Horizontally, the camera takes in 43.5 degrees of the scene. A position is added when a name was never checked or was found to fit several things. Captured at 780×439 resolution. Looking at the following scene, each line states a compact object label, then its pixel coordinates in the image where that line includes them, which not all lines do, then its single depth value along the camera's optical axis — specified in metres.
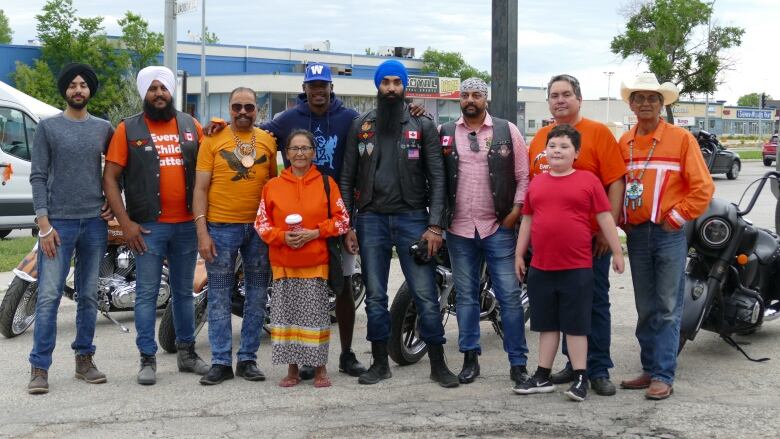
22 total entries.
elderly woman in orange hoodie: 6.12
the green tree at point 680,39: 43.88
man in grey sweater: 6.15
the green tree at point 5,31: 100.24
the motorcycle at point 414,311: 6.77
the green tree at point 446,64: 85.12
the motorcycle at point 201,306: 7.16
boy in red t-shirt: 5.76
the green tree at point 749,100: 146.18
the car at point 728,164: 29.44
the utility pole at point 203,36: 41.47
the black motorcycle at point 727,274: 6.58
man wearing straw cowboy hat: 5.83
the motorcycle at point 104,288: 7.51
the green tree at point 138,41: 52.25
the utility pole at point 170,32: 12.35
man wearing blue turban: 6.26
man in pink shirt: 6.20
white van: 13.98
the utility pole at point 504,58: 7.82
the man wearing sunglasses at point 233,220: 6.24
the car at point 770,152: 39.00
